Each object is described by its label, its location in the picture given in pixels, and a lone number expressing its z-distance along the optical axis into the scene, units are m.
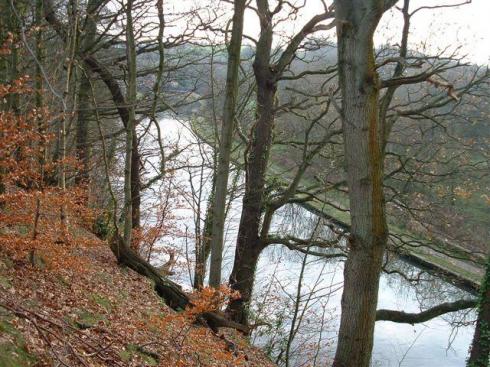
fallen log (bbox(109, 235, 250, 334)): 8.72
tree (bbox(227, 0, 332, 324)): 10.85
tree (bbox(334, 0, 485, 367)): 4.09
